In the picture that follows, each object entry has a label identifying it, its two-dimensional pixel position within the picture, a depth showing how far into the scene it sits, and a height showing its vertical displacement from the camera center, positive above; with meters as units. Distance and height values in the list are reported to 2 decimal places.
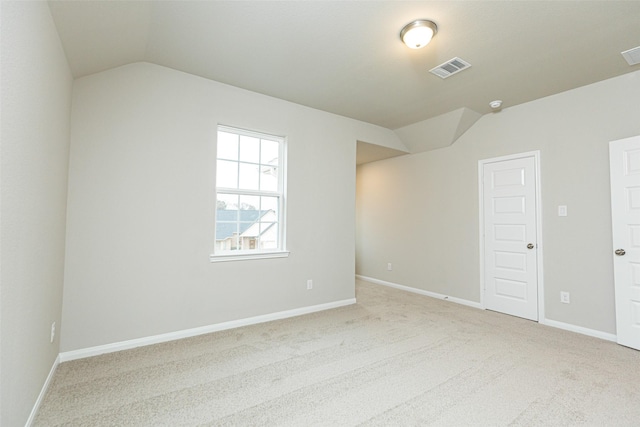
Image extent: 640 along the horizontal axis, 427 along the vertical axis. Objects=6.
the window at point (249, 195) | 3.36 +0.32
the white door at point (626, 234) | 2.86 -0.09
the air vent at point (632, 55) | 2.60 +1.51
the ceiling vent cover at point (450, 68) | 2.81 +1.51
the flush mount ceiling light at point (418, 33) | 2.25 +1.46
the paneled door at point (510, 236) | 3.72 -0.16
